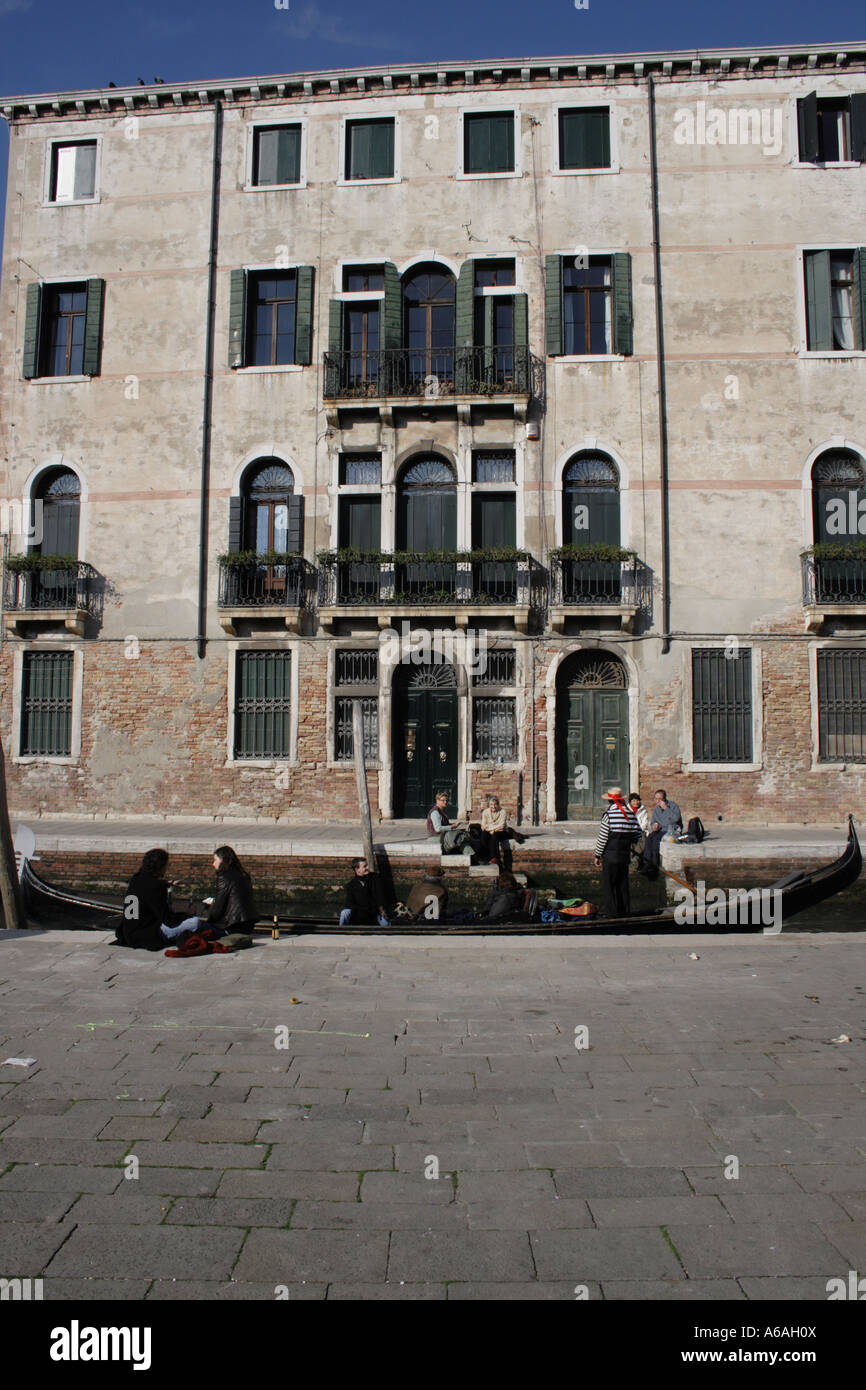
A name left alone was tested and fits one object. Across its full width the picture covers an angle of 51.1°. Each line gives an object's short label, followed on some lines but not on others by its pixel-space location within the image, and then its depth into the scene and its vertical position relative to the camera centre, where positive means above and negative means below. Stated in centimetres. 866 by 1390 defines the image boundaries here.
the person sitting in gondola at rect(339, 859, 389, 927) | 1027 -145
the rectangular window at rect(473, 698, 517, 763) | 1678 +82
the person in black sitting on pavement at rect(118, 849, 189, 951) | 768 -117
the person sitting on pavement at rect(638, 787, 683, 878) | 1373 -75
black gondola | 958 -162
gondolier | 1102 -92
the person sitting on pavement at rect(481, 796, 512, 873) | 1353 -104
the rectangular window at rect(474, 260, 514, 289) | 1731 +959
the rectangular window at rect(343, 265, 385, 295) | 1756 +960
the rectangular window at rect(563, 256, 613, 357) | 1720 +883
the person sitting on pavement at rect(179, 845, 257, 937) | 845 -121
